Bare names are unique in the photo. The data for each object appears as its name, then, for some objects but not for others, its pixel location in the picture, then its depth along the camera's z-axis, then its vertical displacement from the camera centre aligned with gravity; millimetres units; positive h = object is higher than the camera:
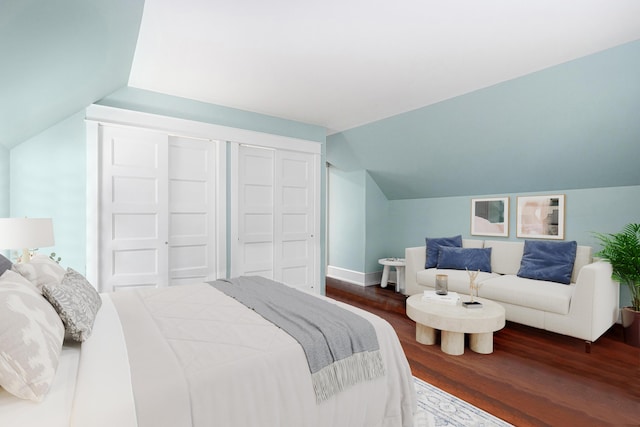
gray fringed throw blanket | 1485 -640
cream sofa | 2920 -846
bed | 1065 -635
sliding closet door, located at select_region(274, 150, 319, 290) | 4242 -142
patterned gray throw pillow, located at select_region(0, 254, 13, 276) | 1515 -286
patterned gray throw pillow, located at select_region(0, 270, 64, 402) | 1037 -474
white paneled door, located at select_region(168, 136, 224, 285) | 3584 -36
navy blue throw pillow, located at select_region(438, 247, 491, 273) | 4242 -657
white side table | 5059 -958
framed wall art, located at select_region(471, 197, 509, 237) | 4469 -107
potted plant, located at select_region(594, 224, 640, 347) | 3023 -544
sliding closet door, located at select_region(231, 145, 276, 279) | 3955 -59
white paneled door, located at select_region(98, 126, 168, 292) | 3199 -27
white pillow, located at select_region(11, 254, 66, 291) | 1657 -350
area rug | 1904 -1250
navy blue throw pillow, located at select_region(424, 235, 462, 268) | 4539 -507
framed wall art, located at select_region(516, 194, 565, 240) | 3990 -93
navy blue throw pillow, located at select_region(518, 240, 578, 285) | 3494 -572
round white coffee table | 2734 -979
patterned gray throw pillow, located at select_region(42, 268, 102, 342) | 1442 -476
